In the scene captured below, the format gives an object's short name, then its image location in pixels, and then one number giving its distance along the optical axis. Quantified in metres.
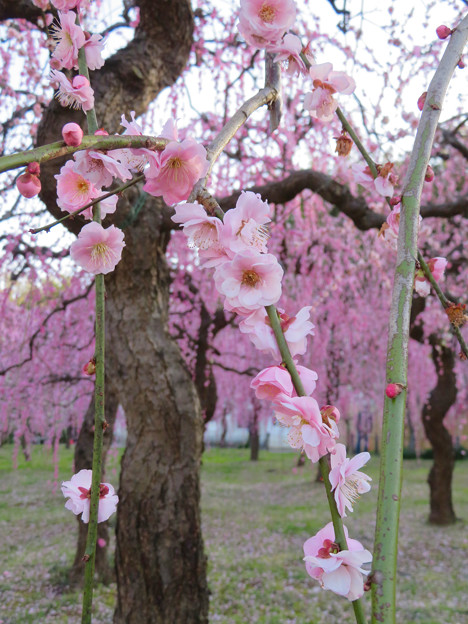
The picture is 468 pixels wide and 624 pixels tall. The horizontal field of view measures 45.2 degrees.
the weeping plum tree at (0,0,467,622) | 0.65
